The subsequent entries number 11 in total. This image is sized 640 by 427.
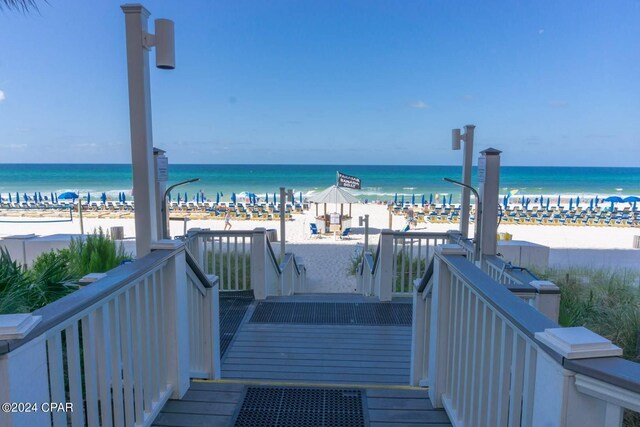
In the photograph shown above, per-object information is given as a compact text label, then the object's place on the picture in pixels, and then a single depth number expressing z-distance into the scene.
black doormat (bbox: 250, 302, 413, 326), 4.57
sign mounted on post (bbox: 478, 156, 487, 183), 3.74
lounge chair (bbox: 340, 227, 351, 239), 14.51
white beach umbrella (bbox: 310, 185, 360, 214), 13.10
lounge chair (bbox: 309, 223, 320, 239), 15.09
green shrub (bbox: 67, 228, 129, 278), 4.07
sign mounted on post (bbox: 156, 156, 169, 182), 3.32
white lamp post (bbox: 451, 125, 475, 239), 4.93
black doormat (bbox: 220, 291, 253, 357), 4.08
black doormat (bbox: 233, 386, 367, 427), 2.38
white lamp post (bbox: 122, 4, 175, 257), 2.43
